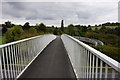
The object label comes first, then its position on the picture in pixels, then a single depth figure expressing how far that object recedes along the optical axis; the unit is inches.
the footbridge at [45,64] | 56.7
